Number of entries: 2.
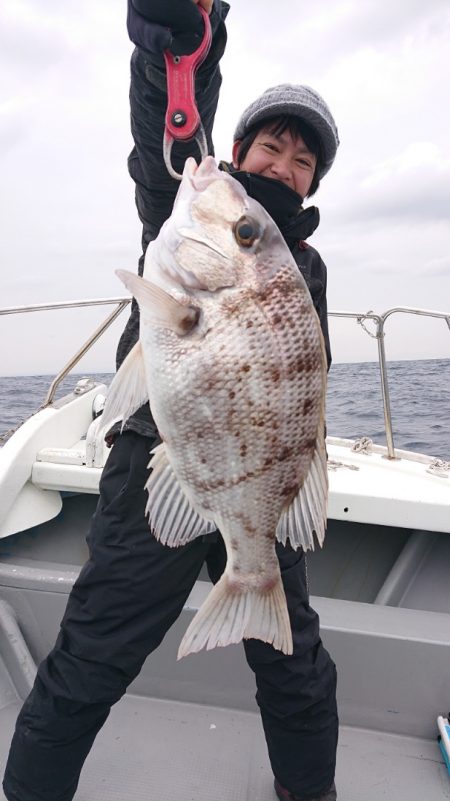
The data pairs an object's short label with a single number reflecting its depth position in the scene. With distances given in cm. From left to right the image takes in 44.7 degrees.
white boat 231
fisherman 171
